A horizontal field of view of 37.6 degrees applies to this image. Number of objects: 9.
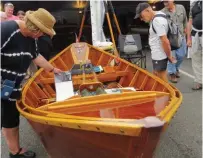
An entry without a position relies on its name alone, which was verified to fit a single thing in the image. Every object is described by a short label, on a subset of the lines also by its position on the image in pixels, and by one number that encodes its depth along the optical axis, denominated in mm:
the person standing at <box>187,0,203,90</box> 5582
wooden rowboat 2498
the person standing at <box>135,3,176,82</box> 4367
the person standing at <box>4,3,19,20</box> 6406
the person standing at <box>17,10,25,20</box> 7130
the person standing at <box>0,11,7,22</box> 5829
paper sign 3838
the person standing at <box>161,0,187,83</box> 6473
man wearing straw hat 3109
